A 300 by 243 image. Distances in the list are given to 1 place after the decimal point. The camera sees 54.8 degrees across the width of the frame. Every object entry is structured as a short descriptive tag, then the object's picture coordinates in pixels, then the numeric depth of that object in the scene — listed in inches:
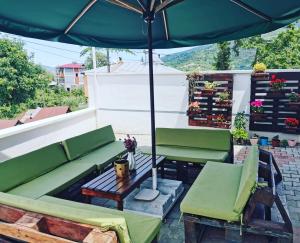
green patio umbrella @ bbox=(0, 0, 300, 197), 121.3
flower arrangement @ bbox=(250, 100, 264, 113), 261.3
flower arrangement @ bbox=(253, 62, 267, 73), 259.0
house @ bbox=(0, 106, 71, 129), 481.5
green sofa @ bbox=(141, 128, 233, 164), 171.2
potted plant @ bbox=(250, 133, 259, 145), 261.6
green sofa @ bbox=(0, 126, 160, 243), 77.2
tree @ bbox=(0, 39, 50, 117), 937.5
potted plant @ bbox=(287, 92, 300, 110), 250.8
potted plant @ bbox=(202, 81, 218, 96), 276.1
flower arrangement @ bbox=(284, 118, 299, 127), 252.7
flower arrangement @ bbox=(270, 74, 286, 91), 254.7
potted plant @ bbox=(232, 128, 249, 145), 262.9
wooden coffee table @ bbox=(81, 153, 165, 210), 123.9
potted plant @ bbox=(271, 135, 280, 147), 254.8
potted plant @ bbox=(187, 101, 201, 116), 283.7
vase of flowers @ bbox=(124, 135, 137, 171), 145.8
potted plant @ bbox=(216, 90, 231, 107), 271.1
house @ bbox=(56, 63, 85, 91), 2532.0
